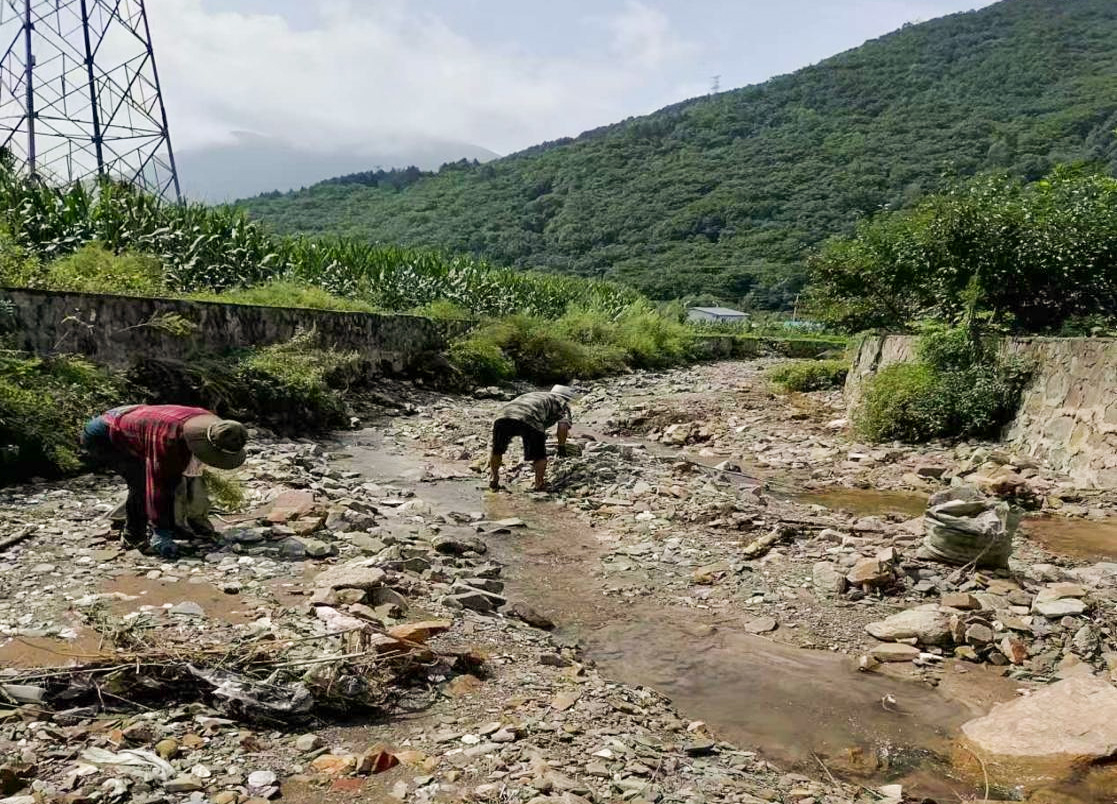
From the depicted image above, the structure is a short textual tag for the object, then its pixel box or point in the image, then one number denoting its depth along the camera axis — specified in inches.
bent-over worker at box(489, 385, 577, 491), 369.4
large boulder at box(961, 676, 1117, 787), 151.2
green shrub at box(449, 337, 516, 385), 792.9
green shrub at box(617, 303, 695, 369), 1148.7
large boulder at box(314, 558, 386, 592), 199.0
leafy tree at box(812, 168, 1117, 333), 527.8
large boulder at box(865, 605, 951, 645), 210.2
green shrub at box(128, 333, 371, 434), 434.9
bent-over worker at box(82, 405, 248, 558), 209.0
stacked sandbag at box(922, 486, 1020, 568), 251.1
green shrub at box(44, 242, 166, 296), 461.7
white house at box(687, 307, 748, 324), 2018.8
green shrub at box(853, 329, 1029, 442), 466.9
